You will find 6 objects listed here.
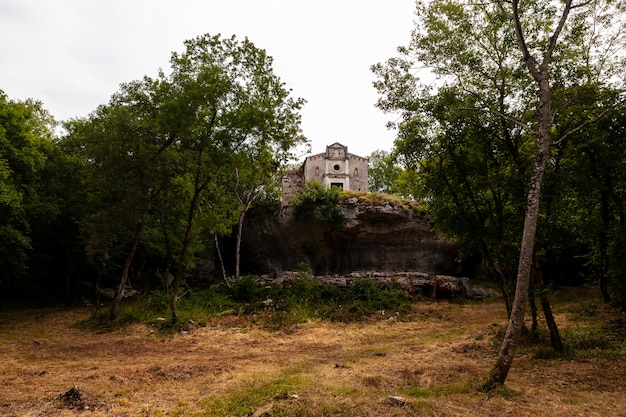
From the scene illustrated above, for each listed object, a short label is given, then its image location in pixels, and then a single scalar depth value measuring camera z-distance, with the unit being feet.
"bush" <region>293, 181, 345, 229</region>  87.40
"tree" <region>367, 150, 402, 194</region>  155.02
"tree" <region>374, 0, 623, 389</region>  29.78
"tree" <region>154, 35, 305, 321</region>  43.11
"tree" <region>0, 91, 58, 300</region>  54.39
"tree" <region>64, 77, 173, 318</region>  45.75
